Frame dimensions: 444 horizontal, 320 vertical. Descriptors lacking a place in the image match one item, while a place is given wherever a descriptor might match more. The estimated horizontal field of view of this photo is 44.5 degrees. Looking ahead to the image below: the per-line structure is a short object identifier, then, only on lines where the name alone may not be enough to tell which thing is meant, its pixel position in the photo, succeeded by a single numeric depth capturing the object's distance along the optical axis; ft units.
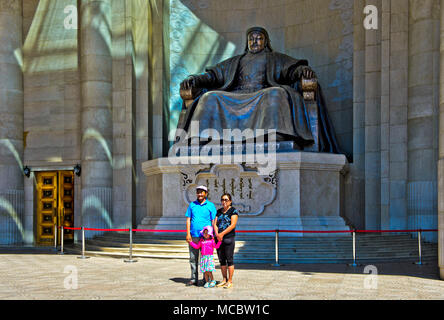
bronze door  49.44
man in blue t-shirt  21.75
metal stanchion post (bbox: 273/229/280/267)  29.81
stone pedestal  36.81
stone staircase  31.48
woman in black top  21.49
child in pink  21.34
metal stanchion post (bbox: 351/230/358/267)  29.53
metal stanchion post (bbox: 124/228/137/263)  32.11
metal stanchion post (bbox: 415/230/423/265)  30.30
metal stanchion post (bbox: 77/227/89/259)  35.14
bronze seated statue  40.14
